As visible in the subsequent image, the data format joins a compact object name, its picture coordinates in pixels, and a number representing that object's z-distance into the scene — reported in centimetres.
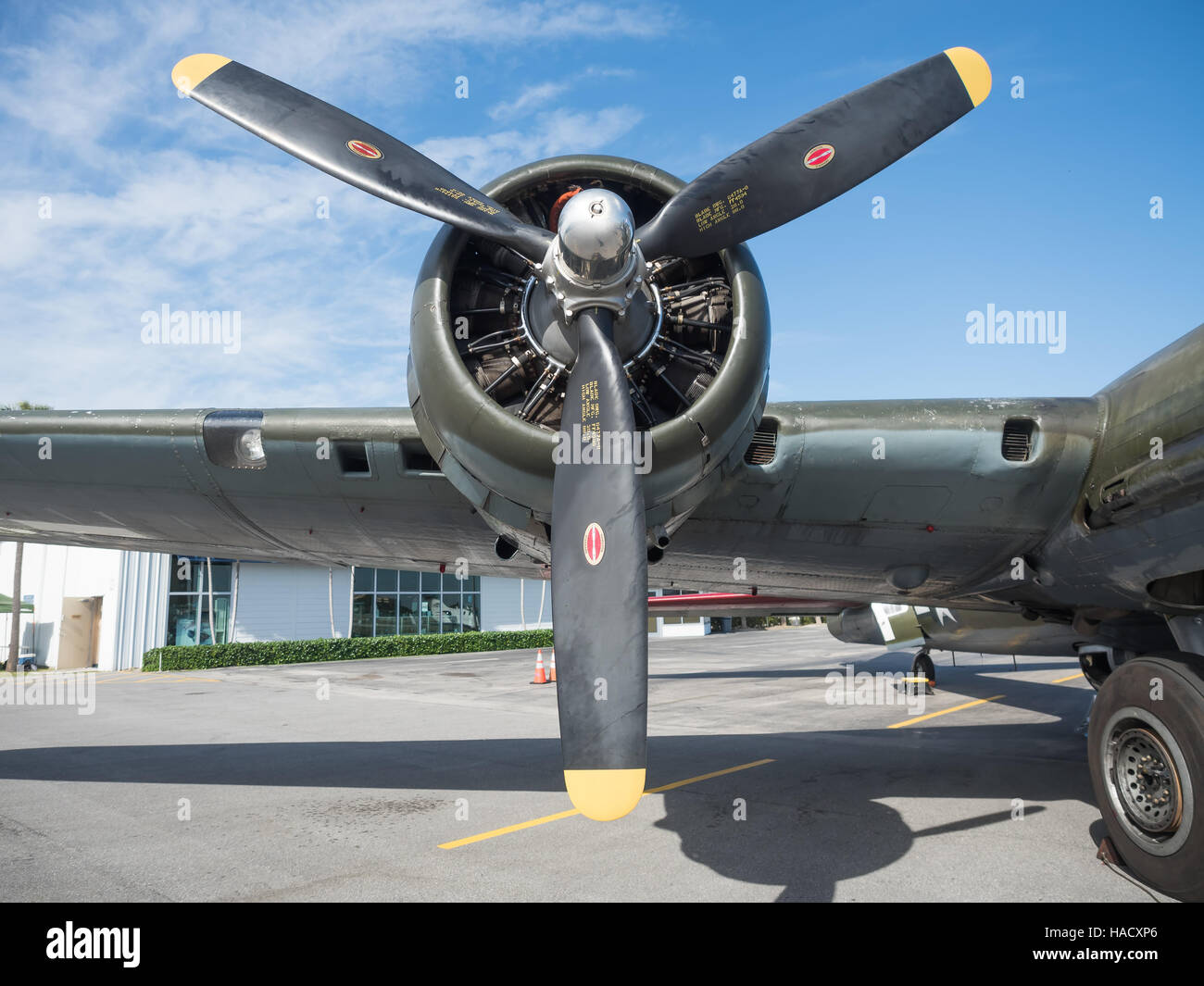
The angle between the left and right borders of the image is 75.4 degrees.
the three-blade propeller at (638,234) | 395
